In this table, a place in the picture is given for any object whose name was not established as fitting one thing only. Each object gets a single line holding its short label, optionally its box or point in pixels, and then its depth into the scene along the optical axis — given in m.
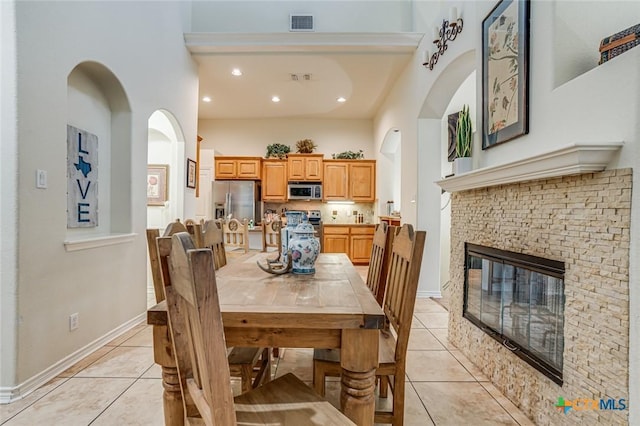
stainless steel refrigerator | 6.29
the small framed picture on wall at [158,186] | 4.89
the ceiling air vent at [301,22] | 4.17
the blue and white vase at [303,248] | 1.66
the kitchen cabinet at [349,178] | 6.75
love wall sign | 2.42
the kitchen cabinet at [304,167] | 6.68
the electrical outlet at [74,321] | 2.25
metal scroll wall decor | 2.87
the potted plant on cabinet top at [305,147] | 6.78
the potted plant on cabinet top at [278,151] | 6.76
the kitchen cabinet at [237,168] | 6.65
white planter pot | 2.45
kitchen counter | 6.54
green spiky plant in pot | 2.45
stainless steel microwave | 6.67
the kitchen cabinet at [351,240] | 6.49
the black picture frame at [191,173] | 4.23
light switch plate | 1.97
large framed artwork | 1.83
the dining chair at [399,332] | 1.32
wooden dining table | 1.05
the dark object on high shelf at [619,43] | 1.33
